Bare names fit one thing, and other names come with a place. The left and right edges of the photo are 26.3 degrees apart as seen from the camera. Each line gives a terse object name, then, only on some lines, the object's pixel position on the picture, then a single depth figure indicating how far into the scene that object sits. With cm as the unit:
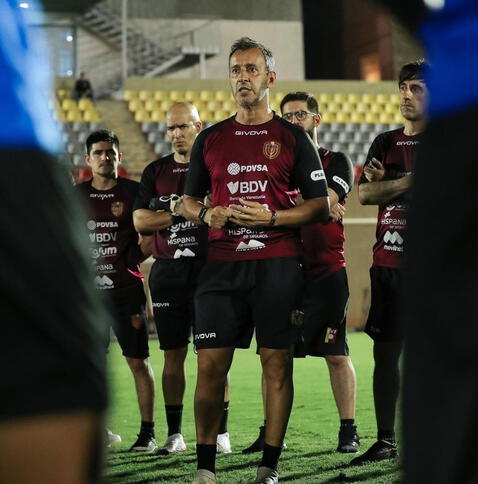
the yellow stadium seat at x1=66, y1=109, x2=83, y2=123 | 2081
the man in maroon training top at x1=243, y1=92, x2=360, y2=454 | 588
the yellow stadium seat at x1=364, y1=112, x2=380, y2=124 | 2294
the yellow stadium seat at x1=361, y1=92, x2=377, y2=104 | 2355
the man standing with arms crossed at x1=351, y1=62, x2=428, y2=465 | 531
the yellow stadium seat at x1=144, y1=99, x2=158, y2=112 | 2168
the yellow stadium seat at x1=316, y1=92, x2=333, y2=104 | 2303
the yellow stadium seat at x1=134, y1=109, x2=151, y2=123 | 2114
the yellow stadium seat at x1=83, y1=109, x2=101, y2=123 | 2092
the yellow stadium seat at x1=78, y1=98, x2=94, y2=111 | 2147
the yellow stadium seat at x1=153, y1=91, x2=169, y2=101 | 2217
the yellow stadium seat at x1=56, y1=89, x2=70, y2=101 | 2188
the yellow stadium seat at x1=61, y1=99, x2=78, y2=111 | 2136
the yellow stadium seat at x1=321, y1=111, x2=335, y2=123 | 2256
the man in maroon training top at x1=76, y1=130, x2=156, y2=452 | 635
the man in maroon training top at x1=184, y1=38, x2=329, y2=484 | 463
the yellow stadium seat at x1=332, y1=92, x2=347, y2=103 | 2325
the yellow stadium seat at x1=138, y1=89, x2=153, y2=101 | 2220
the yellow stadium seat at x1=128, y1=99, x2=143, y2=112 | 2162
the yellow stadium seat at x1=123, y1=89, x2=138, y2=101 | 2215
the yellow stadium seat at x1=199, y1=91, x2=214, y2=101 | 2216
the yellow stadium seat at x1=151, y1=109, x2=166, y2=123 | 2108
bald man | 610
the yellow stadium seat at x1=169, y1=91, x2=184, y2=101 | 2219
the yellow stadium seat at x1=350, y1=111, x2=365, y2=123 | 2285
